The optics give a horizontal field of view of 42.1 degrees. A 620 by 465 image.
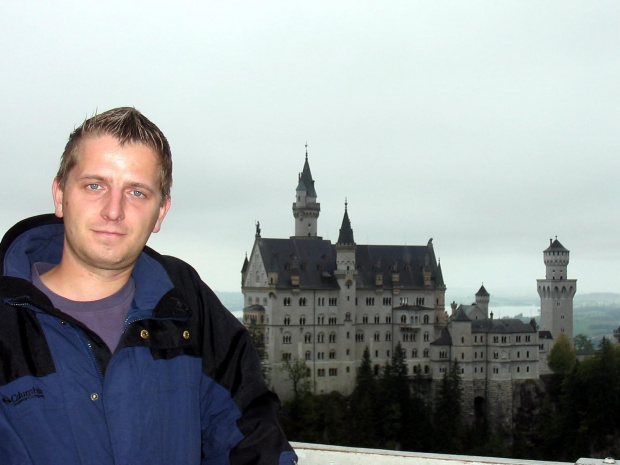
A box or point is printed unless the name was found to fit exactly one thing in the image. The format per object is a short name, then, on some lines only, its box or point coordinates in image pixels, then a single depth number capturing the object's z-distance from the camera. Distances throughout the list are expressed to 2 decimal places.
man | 3.00
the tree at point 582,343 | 110.19
